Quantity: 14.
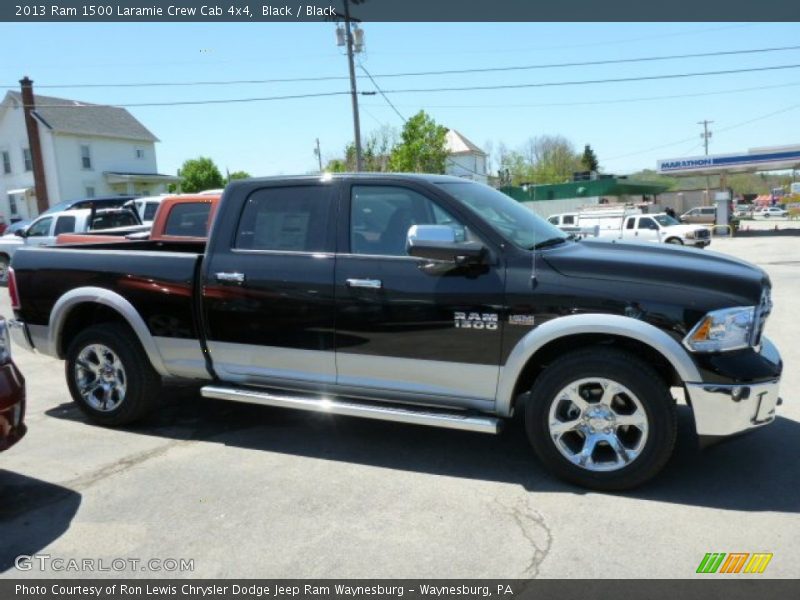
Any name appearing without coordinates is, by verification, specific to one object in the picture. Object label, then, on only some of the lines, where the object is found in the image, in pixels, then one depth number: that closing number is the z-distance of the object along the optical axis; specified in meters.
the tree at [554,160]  81.41
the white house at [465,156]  76.56
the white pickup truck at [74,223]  14.58
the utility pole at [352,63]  27.09
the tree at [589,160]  87.69
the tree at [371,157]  51.72
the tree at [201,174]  53.62
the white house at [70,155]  37.34
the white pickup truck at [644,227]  25.84
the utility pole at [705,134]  82.69
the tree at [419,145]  43.66
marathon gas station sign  37.00
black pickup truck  3.80
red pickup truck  8.65
